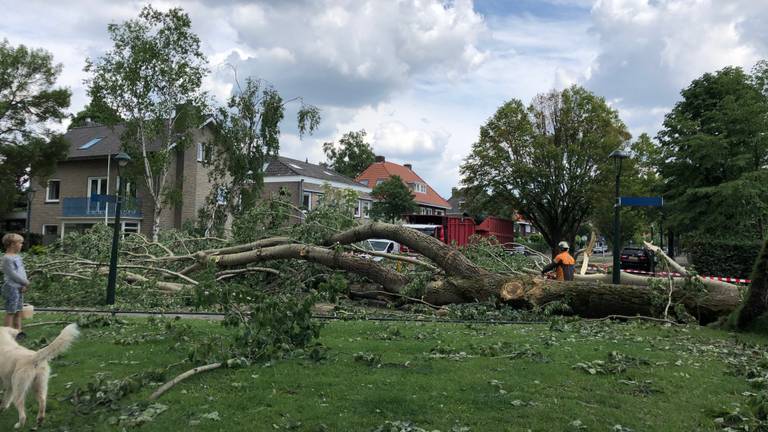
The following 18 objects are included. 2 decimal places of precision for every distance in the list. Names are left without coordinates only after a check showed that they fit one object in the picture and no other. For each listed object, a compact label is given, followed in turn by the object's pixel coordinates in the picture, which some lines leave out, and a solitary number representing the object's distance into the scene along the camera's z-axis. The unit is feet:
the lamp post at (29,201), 104.06
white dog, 13.35
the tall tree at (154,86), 86.74
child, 21.97
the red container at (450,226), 85.81
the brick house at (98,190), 109.50
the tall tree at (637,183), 99.86
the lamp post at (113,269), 36.45
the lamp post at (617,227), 38.81
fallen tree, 32.42
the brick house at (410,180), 213.73
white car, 72.79
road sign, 40.20
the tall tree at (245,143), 92.12
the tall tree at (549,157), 104.17
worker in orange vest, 37.24
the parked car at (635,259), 96.87
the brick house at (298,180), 135.64
